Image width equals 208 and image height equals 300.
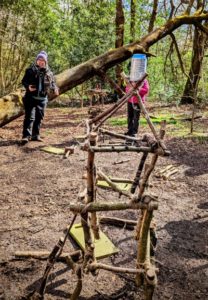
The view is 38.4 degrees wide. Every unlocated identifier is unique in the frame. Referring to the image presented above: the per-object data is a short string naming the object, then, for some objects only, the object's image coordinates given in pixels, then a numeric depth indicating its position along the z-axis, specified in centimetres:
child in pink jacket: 685
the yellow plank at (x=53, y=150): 643
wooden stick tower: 224
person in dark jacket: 668
